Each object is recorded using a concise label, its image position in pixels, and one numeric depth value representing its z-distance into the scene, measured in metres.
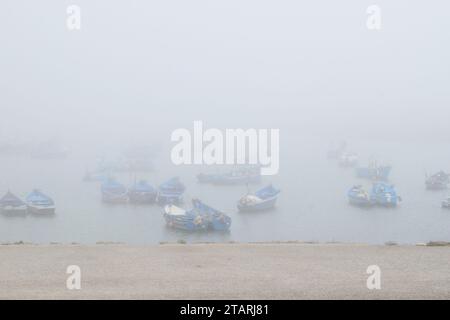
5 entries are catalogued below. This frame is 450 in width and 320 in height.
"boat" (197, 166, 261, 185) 37.53
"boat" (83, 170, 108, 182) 38.92
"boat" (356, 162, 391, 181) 37.97
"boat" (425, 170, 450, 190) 35.72
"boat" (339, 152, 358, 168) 42.09
